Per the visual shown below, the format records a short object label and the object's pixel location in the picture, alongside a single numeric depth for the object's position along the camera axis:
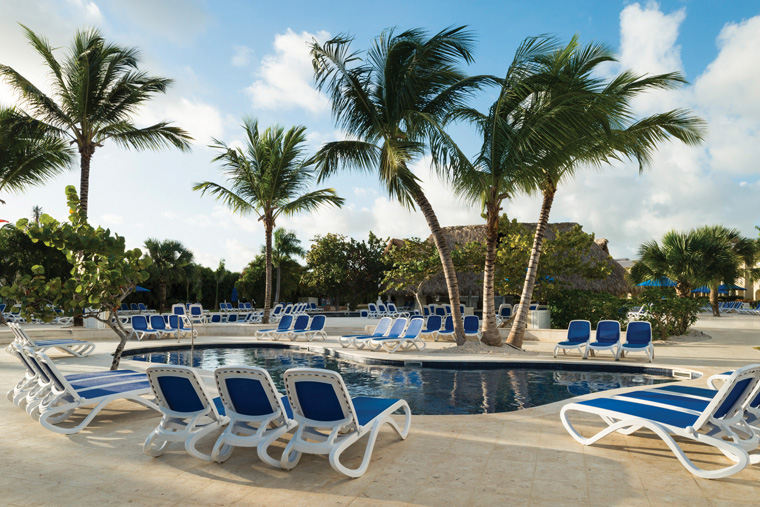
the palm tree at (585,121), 9.92
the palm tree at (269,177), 17.75
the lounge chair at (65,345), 8.91
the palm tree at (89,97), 13.88
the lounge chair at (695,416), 3.59
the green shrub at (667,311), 13.97
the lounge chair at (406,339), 12.02
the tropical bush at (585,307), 14.82
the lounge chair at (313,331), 14.48
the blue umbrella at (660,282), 23.92
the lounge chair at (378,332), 12.61
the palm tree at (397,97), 11.12
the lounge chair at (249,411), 3.71
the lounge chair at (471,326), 13.08
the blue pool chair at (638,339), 10.20
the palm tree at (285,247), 39.62
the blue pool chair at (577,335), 10.96
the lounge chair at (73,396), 4.68
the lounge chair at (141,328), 14.50
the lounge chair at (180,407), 3.87
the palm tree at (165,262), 29.91
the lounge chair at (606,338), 10.55
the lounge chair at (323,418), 3.58
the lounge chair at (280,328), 14.71
